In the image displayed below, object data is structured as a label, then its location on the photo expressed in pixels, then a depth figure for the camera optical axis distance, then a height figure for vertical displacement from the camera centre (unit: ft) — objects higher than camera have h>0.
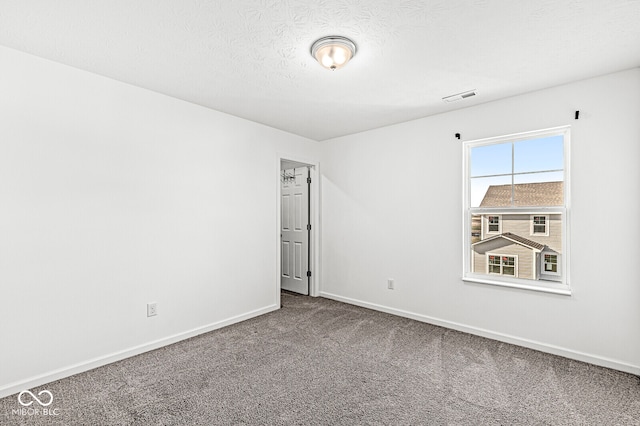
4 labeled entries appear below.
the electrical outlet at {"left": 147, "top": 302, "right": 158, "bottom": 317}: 9.79 -2.97
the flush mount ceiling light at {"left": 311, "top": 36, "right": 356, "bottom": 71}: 6.93 +3.64
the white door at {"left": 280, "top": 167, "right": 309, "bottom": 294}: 16.38 -0.92
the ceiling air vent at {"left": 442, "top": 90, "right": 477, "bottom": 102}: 9.99 +3.79
